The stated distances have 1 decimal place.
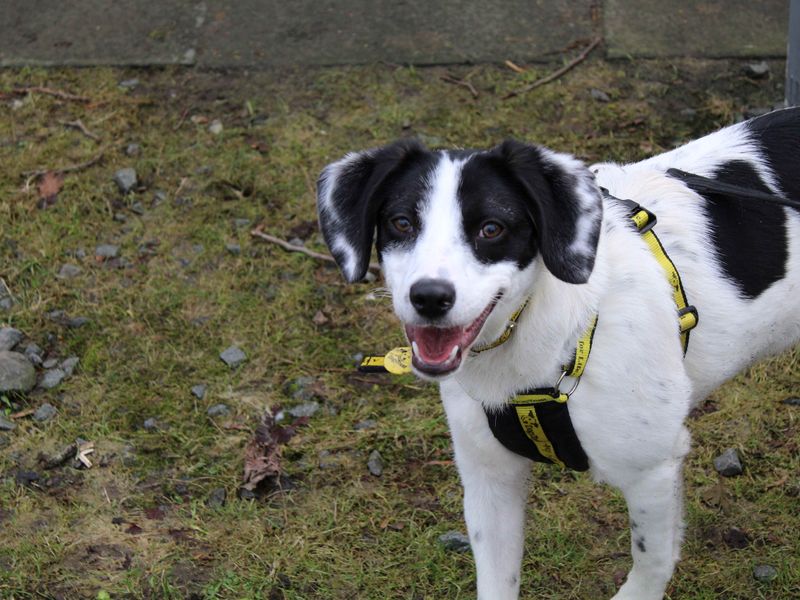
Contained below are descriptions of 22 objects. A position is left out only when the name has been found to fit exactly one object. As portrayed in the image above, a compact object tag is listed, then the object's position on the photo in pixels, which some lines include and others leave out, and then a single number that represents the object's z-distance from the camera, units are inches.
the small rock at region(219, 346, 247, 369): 173.5
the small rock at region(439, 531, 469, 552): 141.3
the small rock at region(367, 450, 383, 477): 154.1
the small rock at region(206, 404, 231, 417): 164.2
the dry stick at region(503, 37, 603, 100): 227.3
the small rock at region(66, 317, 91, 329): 182.2
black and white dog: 98.7
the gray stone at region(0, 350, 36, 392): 167.0
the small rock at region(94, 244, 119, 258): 197.3
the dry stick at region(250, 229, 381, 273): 192.2
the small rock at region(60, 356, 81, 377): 172.9
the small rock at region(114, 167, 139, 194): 210.5
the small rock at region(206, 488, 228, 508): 149.6
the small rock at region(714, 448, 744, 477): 150.3
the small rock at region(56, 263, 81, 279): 192.5
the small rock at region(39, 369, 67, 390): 170.1
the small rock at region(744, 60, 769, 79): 225.5
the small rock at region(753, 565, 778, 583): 134.3
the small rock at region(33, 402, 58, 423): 164.2
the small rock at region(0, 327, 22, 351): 176.6
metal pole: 195.9
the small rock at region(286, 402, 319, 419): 163.8
